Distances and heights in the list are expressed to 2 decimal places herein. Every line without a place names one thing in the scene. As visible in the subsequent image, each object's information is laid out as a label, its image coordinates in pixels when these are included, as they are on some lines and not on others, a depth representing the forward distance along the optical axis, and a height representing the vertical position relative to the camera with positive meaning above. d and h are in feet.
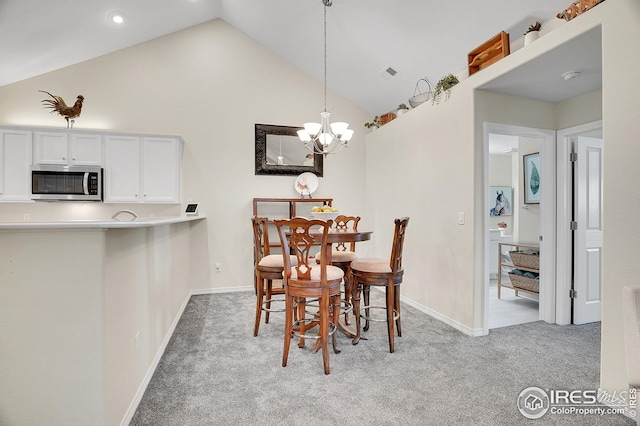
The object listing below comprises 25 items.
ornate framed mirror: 15.83 +2.99
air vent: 13.10 +5.94
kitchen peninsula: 4.41 -1.60
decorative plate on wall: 16.20 +1.44
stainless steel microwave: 12.22 +1.13
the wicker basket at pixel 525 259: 12.43 -1.95
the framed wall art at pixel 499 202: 21.48 +0.69
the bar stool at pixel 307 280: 7.44 -1.69
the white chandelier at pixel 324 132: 10.51 +2.76
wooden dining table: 8.11 -0.71
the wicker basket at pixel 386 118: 15.20 +4.63
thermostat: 13.17 +0.11
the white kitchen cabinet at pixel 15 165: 12.09 +1.78
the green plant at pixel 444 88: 10.57 +4.26
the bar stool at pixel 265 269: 9.71 -1.78
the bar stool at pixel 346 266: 10.34 -1.80
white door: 10.68 -0.62
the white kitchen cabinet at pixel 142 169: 13.05 +1.79
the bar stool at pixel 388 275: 8.58 -1.78
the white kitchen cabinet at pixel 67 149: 12.39 +2.51
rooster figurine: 12.65 +4.23
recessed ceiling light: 11.91 +7.46
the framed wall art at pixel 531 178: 14.16 +1.56
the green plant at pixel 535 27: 8.02 +4.71
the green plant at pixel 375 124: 16.17 +4.53
